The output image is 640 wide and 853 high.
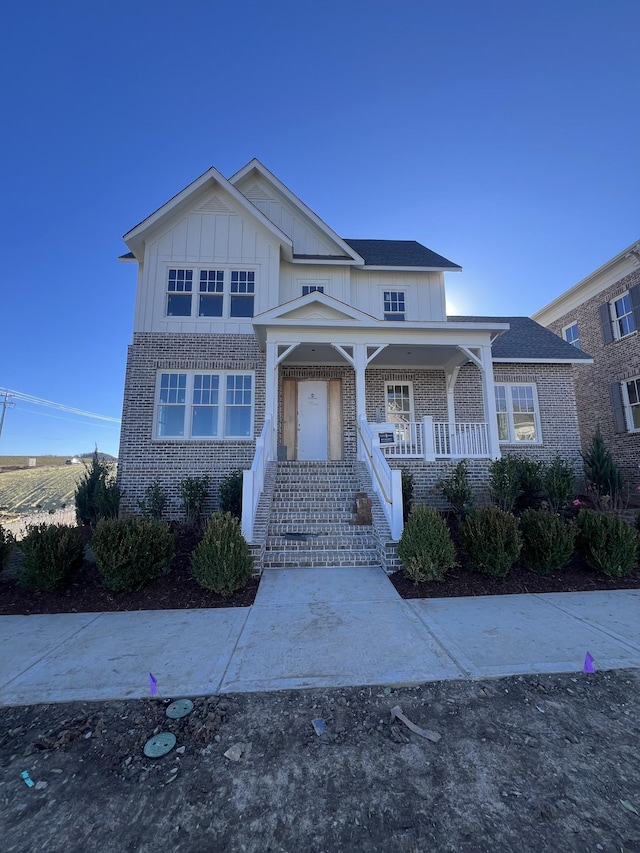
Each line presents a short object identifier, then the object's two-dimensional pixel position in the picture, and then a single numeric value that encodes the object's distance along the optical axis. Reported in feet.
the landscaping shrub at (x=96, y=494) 31.14
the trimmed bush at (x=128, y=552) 17.93
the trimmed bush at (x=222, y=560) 17.71
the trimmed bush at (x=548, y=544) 19.70
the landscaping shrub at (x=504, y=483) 29.17
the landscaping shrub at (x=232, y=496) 30.32
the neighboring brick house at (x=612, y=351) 45.14
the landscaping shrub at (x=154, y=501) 30.96
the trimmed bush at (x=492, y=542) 19.06
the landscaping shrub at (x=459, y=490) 29.25
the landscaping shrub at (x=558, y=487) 30.07
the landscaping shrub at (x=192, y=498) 30.99
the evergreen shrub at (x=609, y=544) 19.60
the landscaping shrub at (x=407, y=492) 28.38
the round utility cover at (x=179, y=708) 9.14
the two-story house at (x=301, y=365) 31.89
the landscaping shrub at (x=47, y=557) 18.29
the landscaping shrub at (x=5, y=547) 20.33
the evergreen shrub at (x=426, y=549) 18.33
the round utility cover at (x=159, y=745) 7.89
